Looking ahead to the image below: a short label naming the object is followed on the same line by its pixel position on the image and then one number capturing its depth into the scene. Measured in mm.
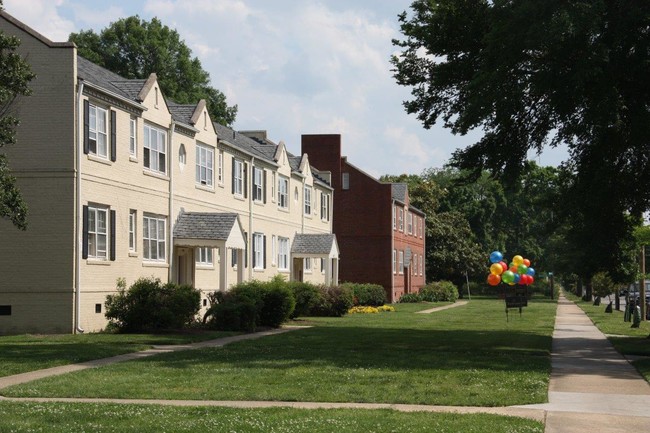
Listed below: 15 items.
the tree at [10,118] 22078
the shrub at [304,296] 38438
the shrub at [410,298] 67000
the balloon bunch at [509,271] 55312
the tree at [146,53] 64562
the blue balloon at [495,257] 57344
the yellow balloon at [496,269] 55250
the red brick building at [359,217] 63688
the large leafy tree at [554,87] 21281
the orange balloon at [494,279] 56400
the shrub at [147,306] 28188
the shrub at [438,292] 70312
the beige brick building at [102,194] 26844
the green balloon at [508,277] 55056
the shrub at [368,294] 51238
